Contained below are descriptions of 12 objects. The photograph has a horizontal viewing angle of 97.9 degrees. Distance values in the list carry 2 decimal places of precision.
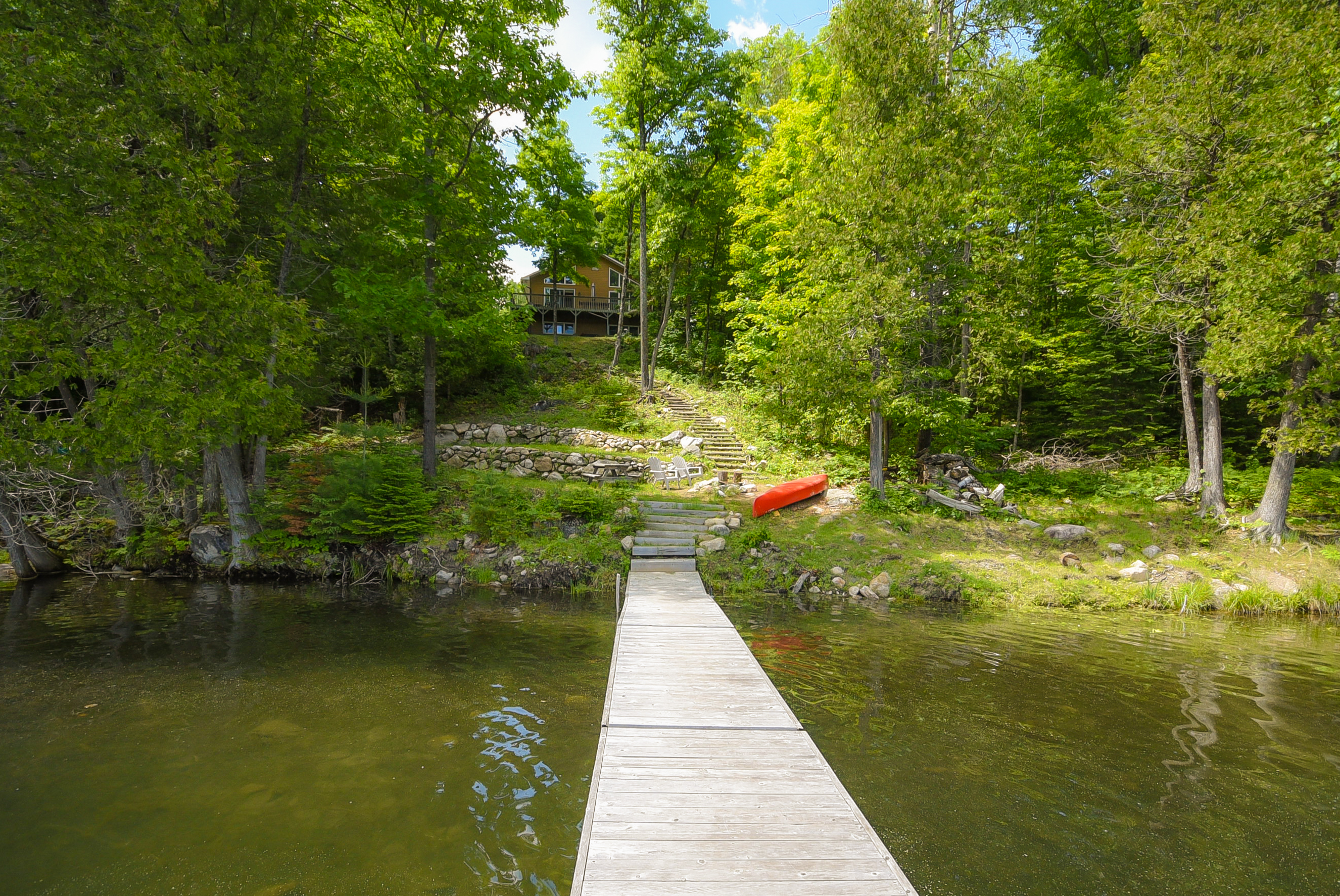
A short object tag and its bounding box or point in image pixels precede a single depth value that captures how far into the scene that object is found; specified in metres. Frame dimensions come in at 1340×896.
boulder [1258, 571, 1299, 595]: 11.73
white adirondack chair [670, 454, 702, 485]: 17.67
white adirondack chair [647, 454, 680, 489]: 17.55
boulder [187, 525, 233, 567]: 12.66
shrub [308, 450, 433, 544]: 12.74
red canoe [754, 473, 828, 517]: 15.09
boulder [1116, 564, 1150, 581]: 12.30
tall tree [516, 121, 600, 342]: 16.83
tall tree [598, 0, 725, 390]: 23.41
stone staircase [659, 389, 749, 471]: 20.12
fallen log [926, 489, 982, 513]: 14.98
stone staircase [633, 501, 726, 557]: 13.41
